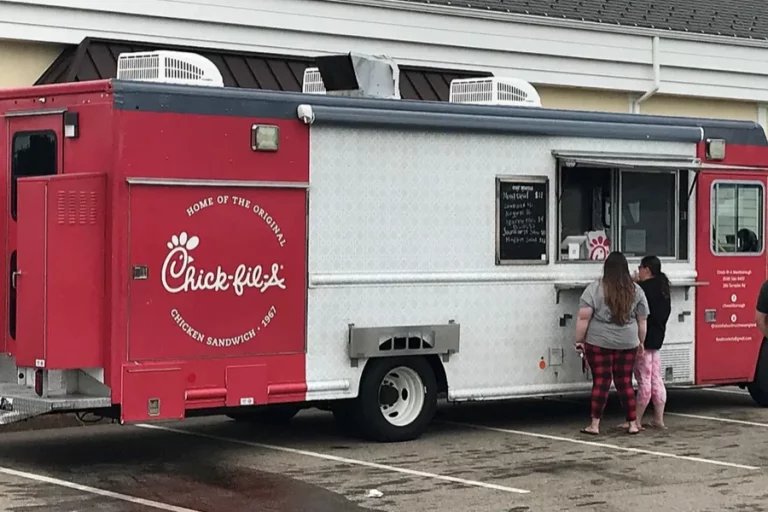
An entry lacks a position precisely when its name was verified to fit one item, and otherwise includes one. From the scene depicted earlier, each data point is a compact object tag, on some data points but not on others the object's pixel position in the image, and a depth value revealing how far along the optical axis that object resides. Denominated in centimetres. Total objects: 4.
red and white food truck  1066
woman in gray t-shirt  1248
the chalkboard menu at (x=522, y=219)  1266
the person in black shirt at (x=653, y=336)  1297
